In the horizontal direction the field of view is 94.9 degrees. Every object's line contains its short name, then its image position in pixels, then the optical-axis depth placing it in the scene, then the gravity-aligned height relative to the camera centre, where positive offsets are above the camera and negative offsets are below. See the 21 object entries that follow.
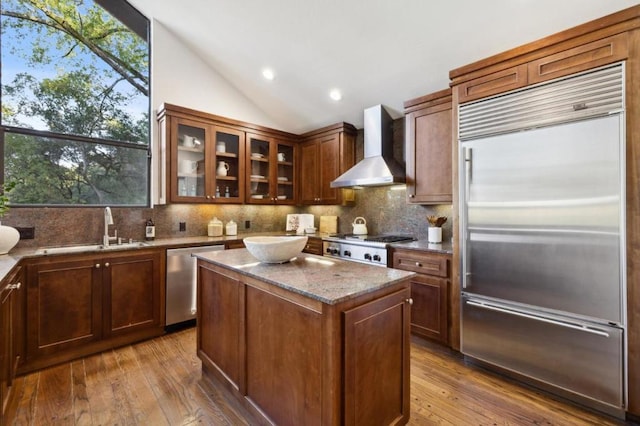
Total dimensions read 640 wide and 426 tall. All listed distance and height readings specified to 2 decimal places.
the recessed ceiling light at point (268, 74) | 3.68 +1.78
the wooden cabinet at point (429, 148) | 2.89 +0.68
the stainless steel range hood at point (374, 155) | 3.38 +0.73
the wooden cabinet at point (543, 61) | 1.82 +1.08
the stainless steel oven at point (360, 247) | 3.09 -0.38
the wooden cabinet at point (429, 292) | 2.65 -0.73
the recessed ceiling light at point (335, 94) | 3.62 +1.49
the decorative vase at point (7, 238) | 2.38 -0.20
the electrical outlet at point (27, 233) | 2.74 -0.18
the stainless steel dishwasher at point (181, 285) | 3.12 -0.78
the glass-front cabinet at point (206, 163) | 3.46 +0.64
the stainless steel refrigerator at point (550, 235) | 1.81 -0.14
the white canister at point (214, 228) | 3.91 -0.19
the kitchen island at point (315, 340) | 1.31 -0.65
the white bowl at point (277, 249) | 1.85 -0.22
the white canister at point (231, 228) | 4.04 -0.20
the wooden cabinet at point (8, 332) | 1.76 -0.80
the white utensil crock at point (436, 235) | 3.12 -0.22
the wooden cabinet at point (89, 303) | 2.42 -0.82
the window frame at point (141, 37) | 3.13 +2.06
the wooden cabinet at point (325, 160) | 4.08 +0.78
